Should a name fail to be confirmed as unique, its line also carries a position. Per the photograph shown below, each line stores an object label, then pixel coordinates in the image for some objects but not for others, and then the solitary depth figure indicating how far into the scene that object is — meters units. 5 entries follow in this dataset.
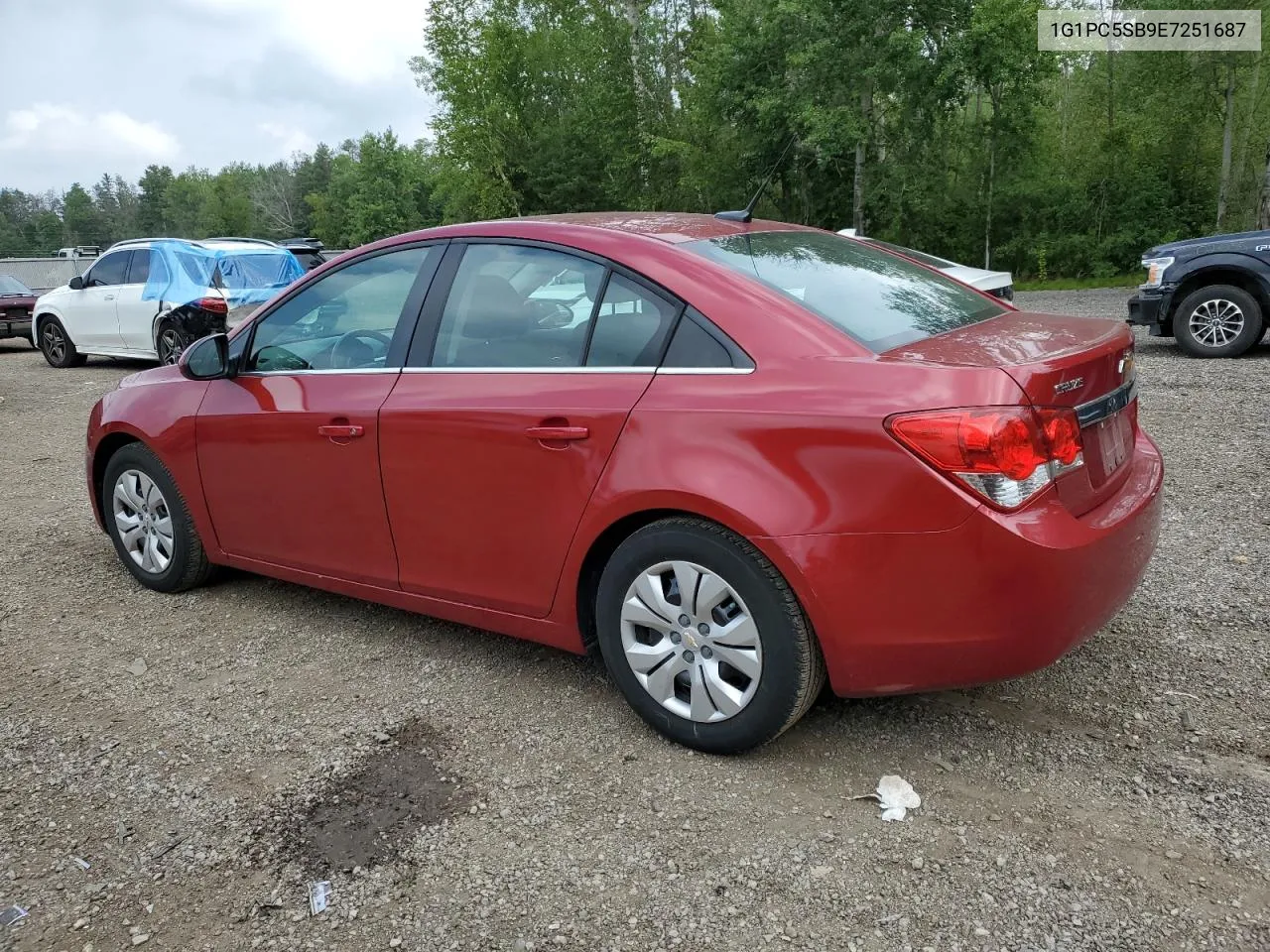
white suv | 12.32
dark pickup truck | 9.18
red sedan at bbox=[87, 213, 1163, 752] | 2.50
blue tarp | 12.42
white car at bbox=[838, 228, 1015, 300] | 9.80
